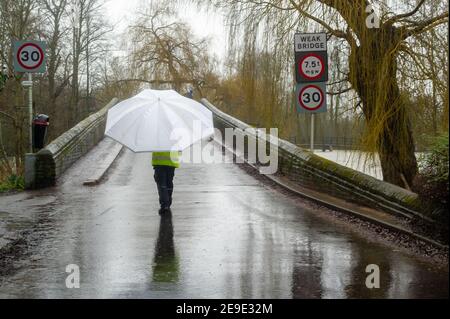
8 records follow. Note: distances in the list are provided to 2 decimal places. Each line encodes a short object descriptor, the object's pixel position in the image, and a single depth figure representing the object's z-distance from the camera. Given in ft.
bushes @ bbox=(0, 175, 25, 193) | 49.84
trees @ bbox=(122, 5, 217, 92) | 149.18
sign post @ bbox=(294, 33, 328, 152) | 39.73
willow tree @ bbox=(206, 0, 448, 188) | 36.76
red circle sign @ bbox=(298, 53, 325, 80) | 40.98
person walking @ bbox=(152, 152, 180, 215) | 36.78
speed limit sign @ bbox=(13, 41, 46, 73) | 49.83
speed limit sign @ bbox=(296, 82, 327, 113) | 41.58
